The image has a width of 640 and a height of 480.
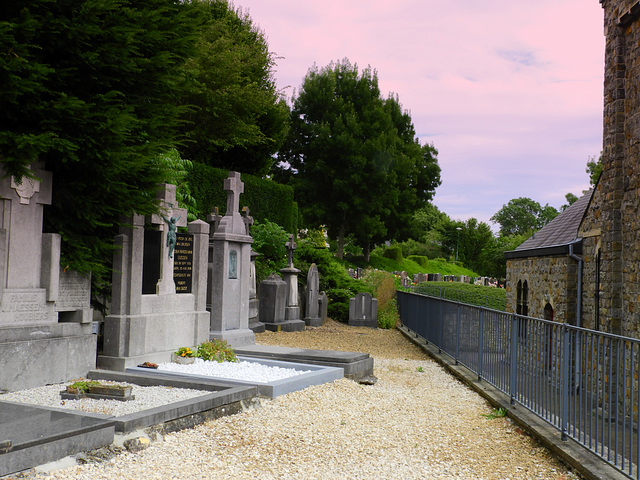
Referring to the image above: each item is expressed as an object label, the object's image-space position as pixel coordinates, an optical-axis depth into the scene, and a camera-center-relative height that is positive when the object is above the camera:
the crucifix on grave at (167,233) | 8.69 +0.39
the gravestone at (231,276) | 10.41 -0.29
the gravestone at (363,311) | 18.19 -1.46
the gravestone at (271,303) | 14.97 -1.06
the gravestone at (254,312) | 14.26 -1.27
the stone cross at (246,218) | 14.43 +1.07
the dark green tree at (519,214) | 95.12 +8.99
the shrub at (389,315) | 18.34 -1.63
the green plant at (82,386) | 6.18 -1.37
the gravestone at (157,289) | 8.09 -0.46
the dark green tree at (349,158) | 39.28 +7.29
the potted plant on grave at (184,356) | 8.54 -1.44
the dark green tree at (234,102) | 21.86 +6.23
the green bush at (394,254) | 47.38 +0.87
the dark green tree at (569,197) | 71.12 +8.86
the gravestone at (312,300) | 17.11 -1.12
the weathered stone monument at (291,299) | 15.56 -1.03
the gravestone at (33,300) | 6.77 -0.55
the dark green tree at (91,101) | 6.64 +1.93
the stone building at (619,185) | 8.12 +1.27
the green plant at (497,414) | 6.89 -1.75
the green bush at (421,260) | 49.44 +0.46
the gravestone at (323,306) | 17.67 -1.31
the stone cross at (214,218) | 13.94 +1.01
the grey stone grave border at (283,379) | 6.98 -1.51
